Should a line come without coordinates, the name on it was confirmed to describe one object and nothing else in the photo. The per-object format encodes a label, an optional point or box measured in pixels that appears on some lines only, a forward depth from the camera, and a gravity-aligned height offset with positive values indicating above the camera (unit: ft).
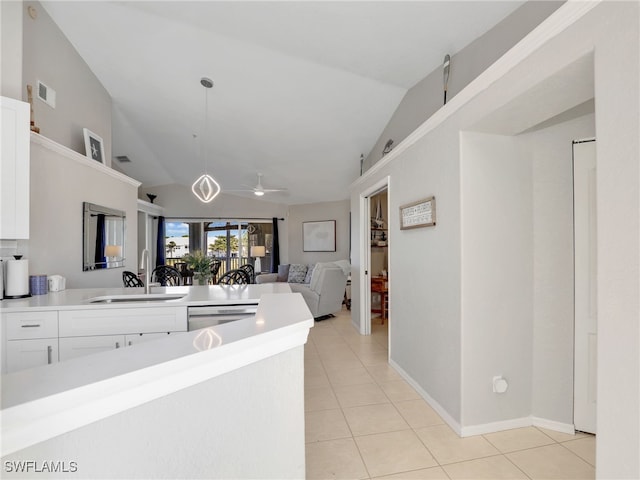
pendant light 12.30 +2.43
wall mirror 11.00 +0.23
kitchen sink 7.34 -1.33
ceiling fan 19.26 +3.18
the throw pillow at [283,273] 24.66 -2.49
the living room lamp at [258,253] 24.99 -0.91
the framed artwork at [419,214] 8.11 +0.79
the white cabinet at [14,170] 6.61 +1.54
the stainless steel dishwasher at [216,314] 6.77 -1.57
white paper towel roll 7.35 -0.88
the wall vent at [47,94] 9.74 +4.68
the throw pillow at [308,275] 22.73 -2.46
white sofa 17.24 -2.65
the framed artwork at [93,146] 11.59 +3.68
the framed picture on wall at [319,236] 25.52 +0.47
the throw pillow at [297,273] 23.27 -2.36
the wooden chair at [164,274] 15.31 -1.66
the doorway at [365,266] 14.60 -1.13
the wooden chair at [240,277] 13.17 -1.51
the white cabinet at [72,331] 6.38 -1.86
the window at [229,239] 27.43 +0.23
